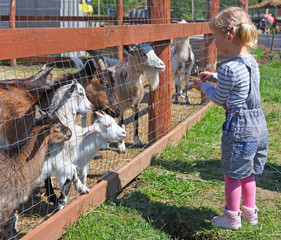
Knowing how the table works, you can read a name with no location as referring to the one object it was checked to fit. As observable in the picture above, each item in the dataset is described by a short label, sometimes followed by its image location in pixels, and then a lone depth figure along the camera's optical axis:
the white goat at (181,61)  8.33
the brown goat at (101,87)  5.24
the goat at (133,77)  5.05
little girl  2.66
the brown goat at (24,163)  2.88
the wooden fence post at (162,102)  4.82
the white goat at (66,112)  3.57
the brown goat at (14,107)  3.86
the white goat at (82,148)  3.67
